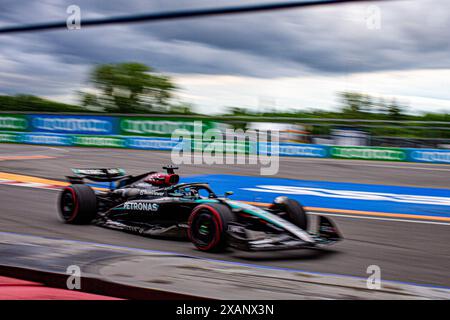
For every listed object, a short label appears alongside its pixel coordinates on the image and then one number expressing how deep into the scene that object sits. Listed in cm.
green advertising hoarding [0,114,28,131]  2544
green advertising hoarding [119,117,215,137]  2133
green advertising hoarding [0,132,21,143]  2476
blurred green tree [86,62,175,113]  4053
